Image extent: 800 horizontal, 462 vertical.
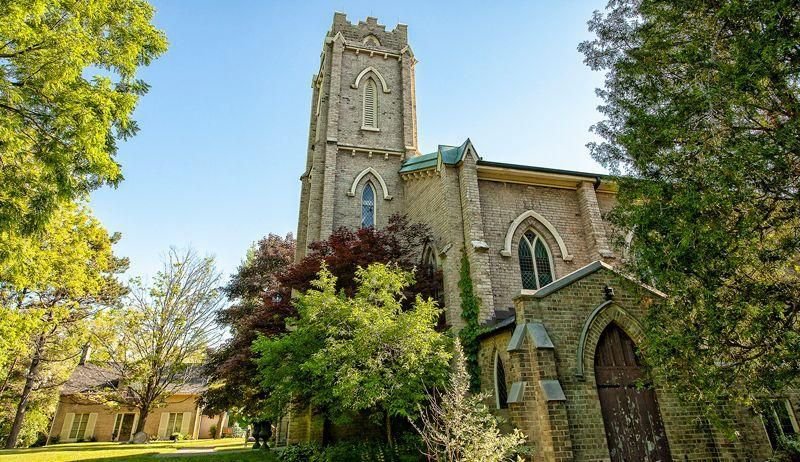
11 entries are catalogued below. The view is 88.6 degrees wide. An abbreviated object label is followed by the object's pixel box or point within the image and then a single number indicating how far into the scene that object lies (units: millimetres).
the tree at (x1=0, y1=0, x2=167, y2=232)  7395
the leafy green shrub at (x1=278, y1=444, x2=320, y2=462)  12744
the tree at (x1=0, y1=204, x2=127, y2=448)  15914
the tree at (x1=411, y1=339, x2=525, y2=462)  6094
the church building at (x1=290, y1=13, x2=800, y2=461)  9320
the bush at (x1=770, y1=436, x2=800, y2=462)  9234
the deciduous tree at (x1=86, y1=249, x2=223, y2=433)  21219
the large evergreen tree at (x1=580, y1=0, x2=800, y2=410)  6789
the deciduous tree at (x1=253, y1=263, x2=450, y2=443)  9664
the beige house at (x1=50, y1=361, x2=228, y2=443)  30241
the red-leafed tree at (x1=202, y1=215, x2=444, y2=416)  14234
